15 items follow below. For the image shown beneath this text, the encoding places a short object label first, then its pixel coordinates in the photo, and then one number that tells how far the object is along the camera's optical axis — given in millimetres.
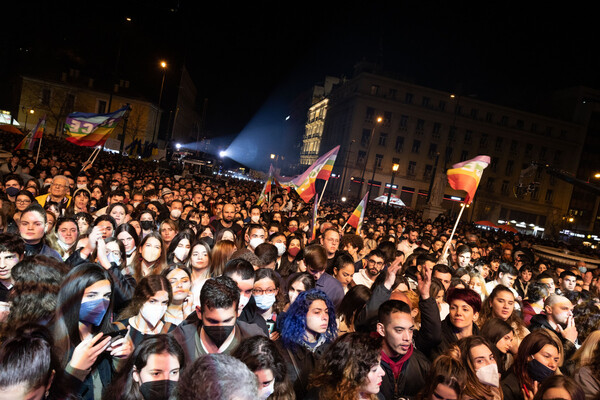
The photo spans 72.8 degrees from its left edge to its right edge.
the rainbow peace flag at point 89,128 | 13898
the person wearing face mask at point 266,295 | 4348
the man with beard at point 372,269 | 6409
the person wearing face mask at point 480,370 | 3310
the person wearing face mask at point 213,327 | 3184
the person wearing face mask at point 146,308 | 3537
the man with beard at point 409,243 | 10352
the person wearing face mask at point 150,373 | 2512
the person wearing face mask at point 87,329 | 2553
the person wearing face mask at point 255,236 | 6968
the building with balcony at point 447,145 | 53281
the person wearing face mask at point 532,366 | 3594
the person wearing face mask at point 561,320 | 5008
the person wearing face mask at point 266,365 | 2660
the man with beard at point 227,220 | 9141
